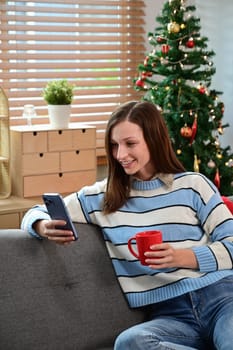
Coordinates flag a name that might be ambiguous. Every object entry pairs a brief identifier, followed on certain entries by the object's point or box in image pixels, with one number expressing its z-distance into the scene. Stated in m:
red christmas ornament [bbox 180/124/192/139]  3.94
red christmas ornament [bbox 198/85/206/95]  4.02
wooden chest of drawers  3.73
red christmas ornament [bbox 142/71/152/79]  4.09
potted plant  3.86
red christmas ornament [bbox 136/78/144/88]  4.12
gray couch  2.02
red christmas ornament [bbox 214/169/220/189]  4.02
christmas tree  3.97
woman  2.05
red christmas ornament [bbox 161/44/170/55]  3.96
